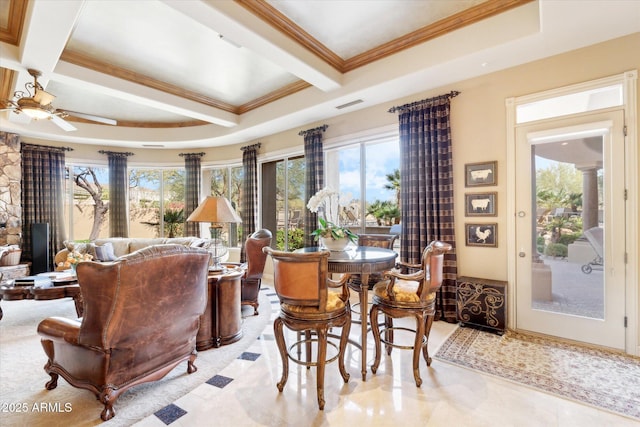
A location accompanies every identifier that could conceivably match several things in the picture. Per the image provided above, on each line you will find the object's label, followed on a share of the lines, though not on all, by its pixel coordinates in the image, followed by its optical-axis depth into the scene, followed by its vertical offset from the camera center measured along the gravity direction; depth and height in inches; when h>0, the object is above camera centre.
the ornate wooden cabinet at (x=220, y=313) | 110.4 -39.8
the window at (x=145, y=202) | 284.0 +10.9
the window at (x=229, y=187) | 266.2 +24.4
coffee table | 124.8 -34.1
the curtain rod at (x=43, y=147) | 231.5 +56.0
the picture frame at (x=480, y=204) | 130.2 +2.3
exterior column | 110.8 +4.0
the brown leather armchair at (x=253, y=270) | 150.1 -30.8
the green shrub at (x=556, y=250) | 116.6 -17.3
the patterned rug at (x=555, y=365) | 79.9 -52.2
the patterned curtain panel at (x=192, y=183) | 273.9 +28.0
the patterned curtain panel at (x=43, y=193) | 230.2 +17.6
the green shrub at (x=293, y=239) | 221.1 -21.9
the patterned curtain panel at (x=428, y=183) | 137.5 +13.1
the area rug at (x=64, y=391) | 73.2 -52.0
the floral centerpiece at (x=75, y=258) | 143.2 -22.7
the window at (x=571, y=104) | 107.3 +41.4
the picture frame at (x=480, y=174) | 129.7 +16.2
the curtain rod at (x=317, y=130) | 190.3 +54.8
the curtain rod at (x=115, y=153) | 264.8 +55.9
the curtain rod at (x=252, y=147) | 236.2 +54.4
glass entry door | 106.1 -8.2
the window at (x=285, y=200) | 221.8 +8.8
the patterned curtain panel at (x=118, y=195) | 265.9 +17.1
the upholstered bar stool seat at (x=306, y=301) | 75.5 -24.5
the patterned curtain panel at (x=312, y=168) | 192.1 +28.7
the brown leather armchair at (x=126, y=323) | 68.0 -28.8
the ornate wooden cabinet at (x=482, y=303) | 120.3 -40.6
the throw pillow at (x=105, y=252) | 205.9 -28.5
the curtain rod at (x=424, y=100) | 137.6 +54.7
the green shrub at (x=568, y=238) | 114.6 -12.2
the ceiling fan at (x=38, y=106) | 129.3 +50.8
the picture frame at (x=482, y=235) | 130.2 -12.0
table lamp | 118.6 +0.0
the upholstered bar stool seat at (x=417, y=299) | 85.7 -27.9
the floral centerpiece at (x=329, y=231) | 103.6 -7.3
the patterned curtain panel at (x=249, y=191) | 241.6 +17.4
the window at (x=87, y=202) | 261.9 +10.9
